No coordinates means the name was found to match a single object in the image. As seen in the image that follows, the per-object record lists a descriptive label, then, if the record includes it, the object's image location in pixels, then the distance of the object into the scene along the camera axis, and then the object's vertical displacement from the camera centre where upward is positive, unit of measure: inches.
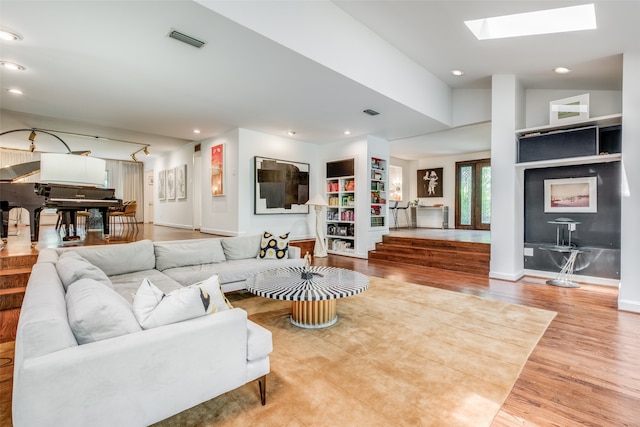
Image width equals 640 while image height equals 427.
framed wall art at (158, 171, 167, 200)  388.2 +34.3
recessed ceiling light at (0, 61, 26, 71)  133.3 +66.3
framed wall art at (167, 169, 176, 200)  364.5 +34.5
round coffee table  105.2 -28.7
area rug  67.6 -45.4
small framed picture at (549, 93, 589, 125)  167.8 +56.7
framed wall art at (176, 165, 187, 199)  342.6 +34.8
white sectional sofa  47.1 -26.5
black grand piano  171.5 +9.2
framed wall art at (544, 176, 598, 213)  187.0 +9.0
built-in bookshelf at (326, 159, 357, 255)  285.1 +1.4
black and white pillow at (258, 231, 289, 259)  173.8 -20.8
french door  377.1 +19.3
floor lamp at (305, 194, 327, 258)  279.4 -27.5
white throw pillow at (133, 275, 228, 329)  62.5 -20.0
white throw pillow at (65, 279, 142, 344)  55.1 -19.7
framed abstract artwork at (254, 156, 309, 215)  254.1 +22.2
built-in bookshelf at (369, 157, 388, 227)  282.7 +17.8
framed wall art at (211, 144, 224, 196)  260.8 +36.7
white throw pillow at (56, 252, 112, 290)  83.0 -17.1
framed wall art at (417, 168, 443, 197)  417.4 +38.9
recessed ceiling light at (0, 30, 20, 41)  109.3 +65.6
